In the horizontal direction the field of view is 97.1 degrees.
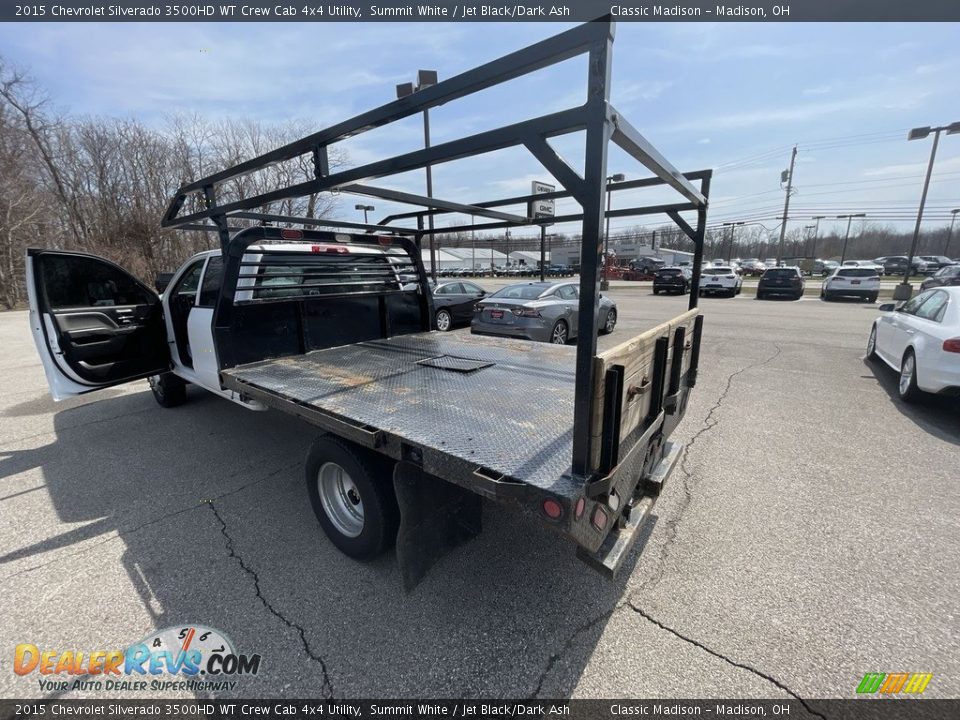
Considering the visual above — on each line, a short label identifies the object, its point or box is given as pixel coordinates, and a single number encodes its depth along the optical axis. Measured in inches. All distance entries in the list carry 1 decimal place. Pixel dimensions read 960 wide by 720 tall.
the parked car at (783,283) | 808.9
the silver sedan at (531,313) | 339.9
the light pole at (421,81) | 474.7
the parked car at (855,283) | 740.6
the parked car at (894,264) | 1759.2
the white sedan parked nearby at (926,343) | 186.2
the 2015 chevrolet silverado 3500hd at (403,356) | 67.4
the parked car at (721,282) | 878.4
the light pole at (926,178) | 717.5
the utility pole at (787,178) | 1663.4
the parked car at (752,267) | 1970.0
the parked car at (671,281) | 927.7
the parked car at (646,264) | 1653.5
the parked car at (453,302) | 474.3
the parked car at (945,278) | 707.4
